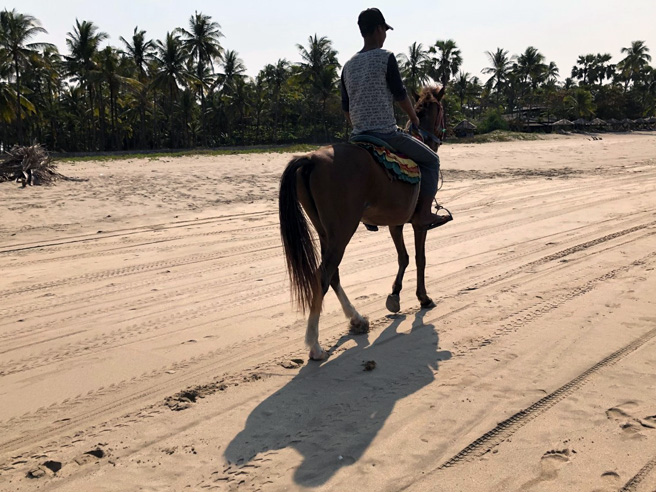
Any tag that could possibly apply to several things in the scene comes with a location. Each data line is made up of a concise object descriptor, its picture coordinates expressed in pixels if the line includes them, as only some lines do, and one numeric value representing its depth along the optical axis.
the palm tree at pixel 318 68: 54.00
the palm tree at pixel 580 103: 68.12
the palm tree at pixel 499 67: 76.88
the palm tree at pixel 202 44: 51.50
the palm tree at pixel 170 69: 47.25
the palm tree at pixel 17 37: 37.78
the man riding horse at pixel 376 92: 4.58
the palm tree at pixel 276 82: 54.38
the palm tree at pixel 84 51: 43.53
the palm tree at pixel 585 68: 93.12
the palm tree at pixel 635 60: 87.50
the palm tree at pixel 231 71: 55.19
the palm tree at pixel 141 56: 48.12
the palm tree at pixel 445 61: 65.88
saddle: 4.66
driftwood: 13.02
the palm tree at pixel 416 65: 60.91
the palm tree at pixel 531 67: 76.00
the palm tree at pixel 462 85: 68.12
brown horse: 4.15
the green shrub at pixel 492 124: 58.51
